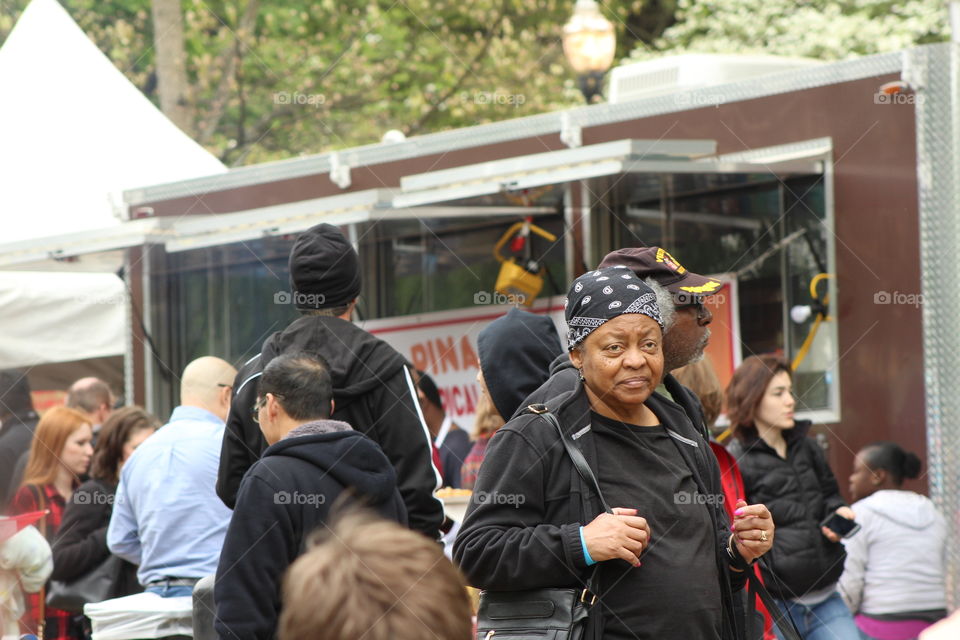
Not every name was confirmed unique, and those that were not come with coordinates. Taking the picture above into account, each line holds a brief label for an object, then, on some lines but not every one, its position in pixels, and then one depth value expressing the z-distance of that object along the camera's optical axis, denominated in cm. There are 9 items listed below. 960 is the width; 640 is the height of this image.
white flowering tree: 3626
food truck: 1232
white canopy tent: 2102
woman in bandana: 592
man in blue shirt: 979
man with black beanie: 837
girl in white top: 1226
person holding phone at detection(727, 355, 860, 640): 1052
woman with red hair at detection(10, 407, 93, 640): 1357
